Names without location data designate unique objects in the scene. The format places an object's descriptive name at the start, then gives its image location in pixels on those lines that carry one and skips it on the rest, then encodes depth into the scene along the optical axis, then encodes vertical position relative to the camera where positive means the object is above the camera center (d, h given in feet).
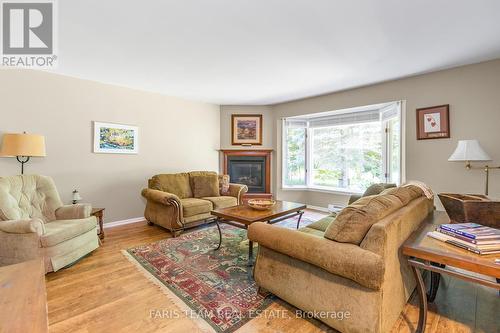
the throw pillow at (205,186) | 14.50 -1.26
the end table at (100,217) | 10.62 -2.38
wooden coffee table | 8.48 -1.87
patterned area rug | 5.94 -3.58
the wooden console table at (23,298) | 3.05 -2.03
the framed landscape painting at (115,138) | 12.82 +1.56
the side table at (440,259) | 3.83 -1.61
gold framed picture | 18.15 +2.91
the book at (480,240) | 4.31 -1.39
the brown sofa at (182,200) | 11.46 -1.91
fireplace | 18.04 -0.18
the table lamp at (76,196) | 11.16 -1.47
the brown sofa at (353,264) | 4.44 -2.04
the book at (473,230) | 4.48 -1.30
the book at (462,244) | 4.14 -1.47
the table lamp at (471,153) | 9.13 +0.50
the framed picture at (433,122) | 10.96 +2.09
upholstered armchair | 7.42 -2.11
